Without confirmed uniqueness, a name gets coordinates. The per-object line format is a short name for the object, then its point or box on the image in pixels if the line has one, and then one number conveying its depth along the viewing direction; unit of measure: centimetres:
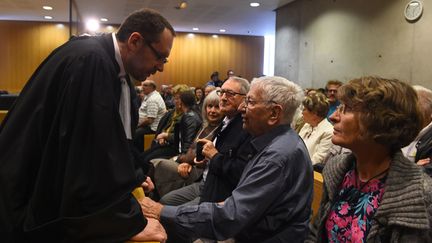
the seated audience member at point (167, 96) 832
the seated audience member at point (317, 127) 340
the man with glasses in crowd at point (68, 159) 117
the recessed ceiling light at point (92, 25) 1290
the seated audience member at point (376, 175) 119
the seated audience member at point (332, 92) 511
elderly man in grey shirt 159
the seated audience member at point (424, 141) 251
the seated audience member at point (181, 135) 396
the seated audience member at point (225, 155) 210
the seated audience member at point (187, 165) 335
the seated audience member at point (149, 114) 584
